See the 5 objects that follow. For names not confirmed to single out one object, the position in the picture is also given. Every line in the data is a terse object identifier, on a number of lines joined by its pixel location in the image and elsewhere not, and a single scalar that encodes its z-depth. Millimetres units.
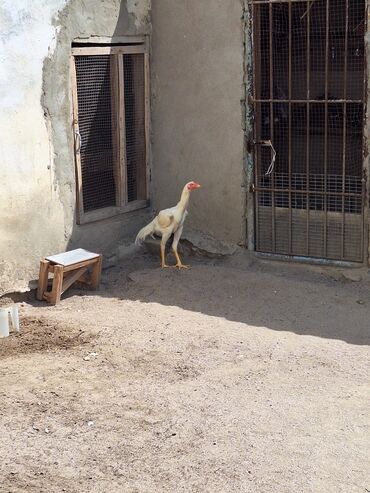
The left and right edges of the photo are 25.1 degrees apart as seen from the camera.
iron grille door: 8289
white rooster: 8602
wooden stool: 7957
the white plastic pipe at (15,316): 7215
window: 8609
